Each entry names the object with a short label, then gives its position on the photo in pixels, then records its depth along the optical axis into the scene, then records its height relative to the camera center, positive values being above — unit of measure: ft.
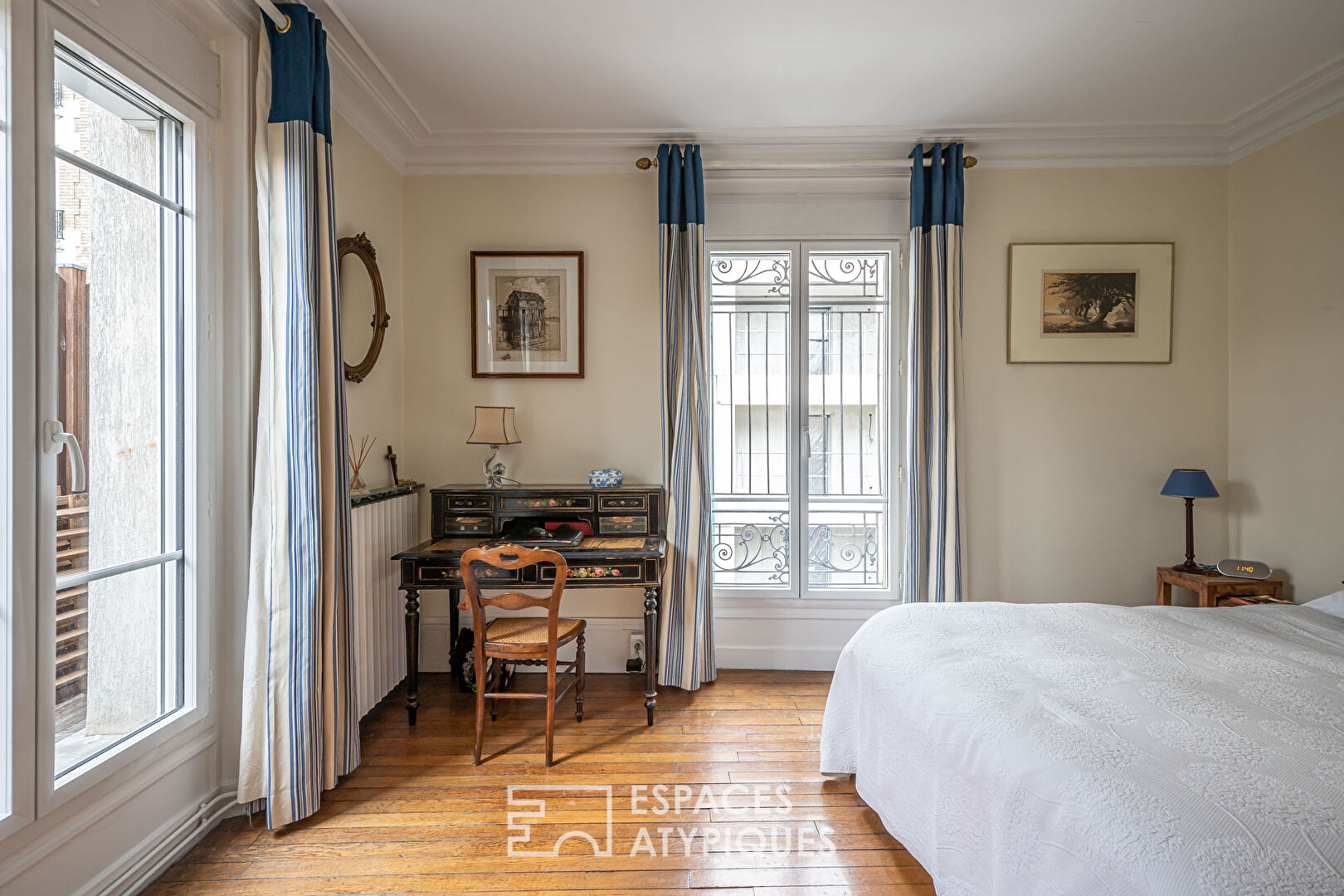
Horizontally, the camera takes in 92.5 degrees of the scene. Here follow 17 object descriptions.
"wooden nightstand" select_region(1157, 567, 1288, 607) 9.98 -2.28
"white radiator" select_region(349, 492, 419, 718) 9.23 -2.35
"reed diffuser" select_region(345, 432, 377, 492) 9.75 -0.28
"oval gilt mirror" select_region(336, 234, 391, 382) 9.61 +2.14
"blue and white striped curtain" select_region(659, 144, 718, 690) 11.02 +0.44
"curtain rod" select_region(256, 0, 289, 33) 6.93 +4.66
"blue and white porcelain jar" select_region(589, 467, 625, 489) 11.15 -0.63
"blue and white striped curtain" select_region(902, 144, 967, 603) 10.96 +1.02
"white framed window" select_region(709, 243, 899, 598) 11.88 +0.41
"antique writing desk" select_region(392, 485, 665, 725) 9.59 -1.63
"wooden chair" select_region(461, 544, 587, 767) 8.38 -2.65
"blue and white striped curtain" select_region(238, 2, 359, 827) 7.00 -0.51
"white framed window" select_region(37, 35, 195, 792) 5.46 +0.21
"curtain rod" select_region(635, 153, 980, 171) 11.00 +4.84
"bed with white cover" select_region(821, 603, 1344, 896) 3.49 -2.07
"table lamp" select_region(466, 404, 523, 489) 10.58 +0.23
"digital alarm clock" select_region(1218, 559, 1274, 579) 9.93 -2.01
